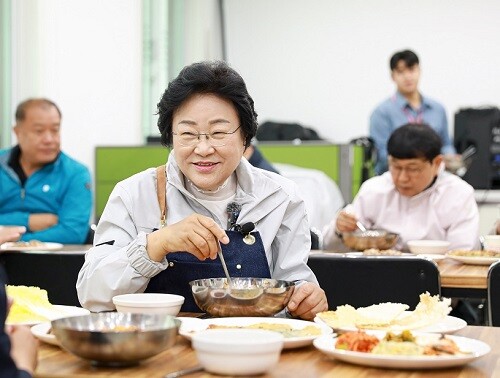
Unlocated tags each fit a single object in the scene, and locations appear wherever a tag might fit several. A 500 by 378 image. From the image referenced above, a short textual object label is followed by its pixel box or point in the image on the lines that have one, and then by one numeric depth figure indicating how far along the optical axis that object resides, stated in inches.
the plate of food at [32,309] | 75.9
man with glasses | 164.6
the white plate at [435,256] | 141.5
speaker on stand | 329.4
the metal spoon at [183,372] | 59.0
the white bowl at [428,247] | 147.6
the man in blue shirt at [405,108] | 278.7
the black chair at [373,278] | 114.0
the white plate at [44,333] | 68.3
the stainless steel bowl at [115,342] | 60.2
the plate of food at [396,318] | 74.7
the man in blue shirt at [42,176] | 187.3
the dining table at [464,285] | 120.9
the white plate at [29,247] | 148.6
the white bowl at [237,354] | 59.1
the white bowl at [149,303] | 75.7
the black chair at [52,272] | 129.8
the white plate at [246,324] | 69.2
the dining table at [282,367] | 61.2
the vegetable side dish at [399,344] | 64.0
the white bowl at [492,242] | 147.4
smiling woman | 90.0
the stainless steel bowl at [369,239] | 150.4
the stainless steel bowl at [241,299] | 79.6
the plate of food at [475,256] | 132.6
